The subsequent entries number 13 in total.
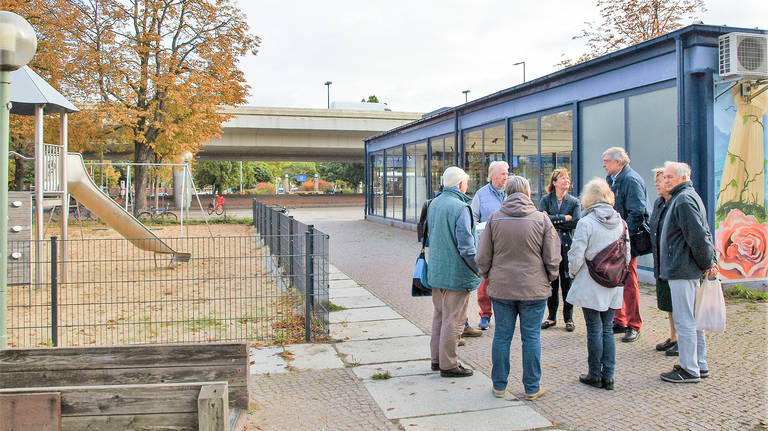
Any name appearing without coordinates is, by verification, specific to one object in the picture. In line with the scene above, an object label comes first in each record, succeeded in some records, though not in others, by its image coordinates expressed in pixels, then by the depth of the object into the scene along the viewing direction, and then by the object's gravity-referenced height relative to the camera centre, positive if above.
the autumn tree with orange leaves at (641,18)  20.94 +6.59
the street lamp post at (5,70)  4.30 +1.03
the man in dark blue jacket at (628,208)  6.11 -0.04
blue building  8.61 +1.52
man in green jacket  4.98 -0.47
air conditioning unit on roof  8.20 +2.01
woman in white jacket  4.78 -0.68
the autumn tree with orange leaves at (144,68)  22.75 +5.51
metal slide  11.66 +0.01
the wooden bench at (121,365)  3.76 -0.99
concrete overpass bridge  39.41 +5.18
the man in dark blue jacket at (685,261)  4.90 -0.48
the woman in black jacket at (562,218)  6.52 -0.15
